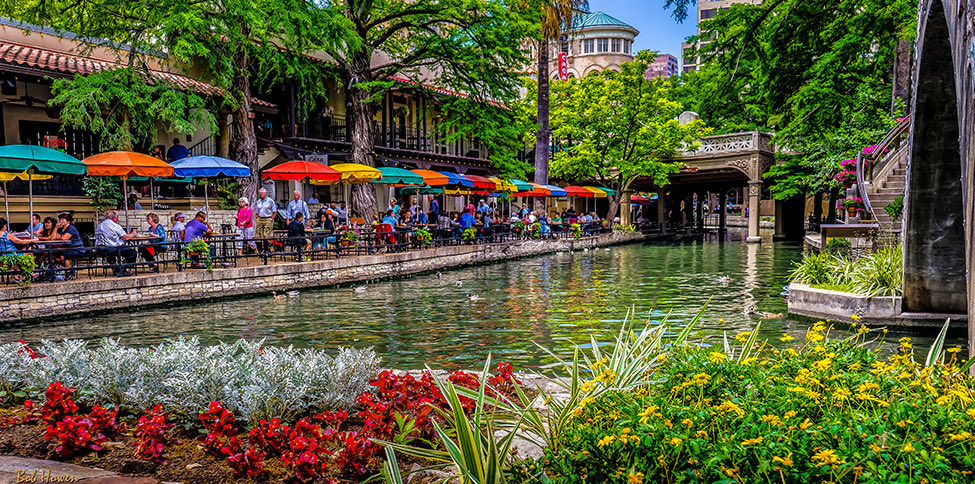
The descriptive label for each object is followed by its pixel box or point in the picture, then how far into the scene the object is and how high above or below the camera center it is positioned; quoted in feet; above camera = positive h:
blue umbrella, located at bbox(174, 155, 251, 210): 52.21 +4.67
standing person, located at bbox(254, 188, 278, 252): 58.95 +0.61
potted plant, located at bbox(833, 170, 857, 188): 63.98 +3.76
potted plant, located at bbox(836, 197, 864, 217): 59.01 +0.93
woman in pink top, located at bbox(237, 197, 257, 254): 54.19 +0.23
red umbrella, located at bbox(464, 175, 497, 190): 85.46 +4.93
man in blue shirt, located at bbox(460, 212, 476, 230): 78.74 -0.19
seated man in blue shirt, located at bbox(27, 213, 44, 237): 46.03 -0.16
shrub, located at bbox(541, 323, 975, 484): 8.13 -3.08
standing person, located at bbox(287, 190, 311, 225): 59.93 +1.51
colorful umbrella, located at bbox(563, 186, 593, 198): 114.79 +4.80
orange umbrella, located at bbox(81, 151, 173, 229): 46.09 +4.40
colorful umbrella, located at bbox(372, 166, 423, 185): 67.41 +4.68
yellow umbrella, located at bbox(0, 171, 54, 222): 50.11 +4.00
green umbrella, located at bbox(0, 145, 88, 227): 40.47 +4.30
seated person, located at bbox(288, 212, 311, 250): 56.34 -0.54
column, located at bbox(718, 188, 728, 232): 134.03 -0.33
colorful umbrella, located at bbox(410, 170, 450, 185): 74.53 +4.83
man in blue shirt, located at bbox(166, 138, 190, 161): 73.04 +8.29
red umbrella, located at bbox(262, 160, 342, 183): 57.67 +4.62
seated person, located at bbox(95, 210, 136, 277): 43.39 -0.96
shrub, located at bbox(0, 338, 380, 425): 13.66 -3.53
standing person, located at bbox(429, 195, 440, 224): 87.27 +1.21
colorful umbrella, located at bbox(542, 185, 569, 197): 102.24 +4.42
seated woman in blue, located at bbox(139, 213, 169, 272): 46.10 -1.67
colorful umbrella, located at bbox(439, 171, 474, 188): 79.54 +5.02
